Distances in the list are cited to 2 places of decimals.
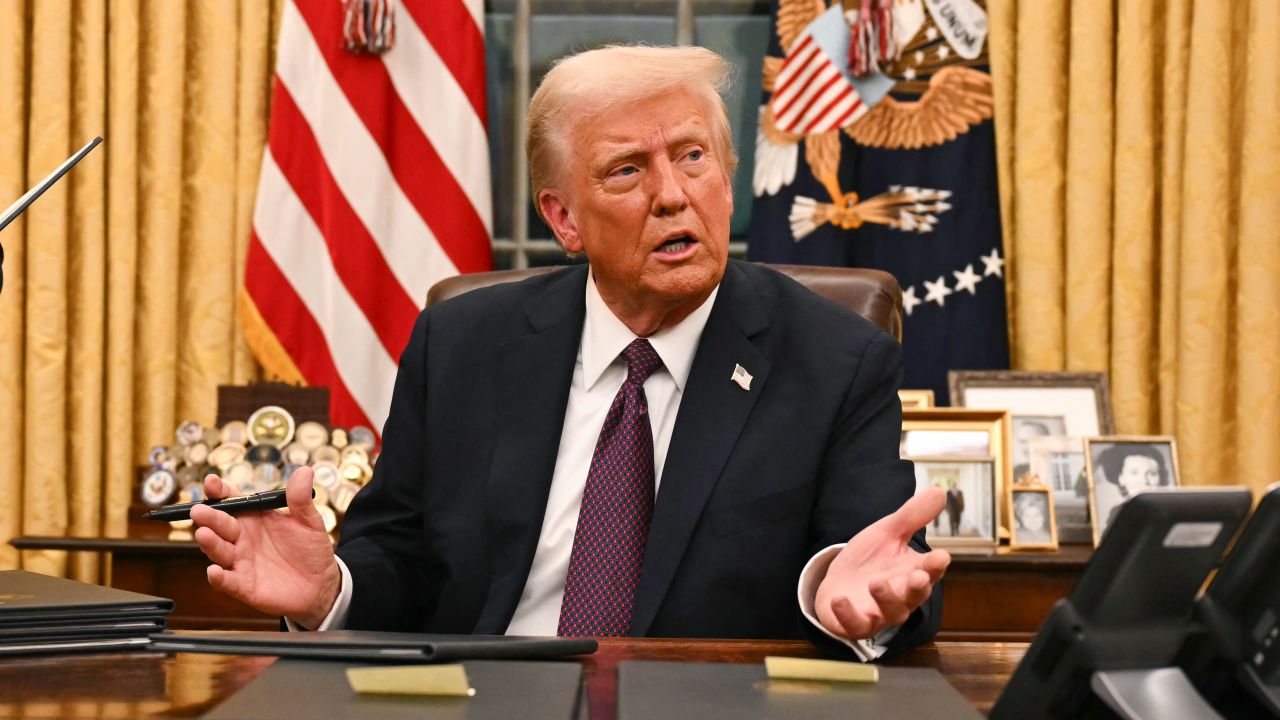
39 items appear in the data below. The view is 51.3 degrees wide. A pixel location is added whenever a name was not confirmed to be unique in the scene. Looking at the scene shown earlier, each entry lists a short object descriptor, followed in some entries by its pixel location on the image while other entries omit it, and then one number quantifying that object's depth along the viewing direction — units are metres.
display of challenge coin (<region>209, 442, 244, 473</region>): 2.94
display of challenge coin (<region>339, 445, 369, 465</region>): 2.92
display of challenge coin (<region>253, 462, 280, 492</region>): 2.87
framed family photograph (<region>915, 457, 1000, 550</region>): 2.78
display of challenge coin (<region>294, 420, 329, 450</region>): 2.96
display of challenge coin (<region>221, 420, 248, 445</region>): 2.98
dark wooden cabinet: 2.64
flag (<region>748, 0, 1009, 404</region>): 3.19
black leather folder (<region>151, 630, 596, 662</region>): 1.18
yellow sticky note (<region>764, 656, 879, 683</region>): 1.13
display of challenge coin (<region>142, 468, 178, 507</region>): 2.98
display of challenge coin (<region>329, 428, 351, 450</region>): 2.97
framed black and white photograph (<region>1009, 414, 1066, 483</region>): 2.99
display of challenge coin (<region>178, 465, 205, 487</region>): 3.00
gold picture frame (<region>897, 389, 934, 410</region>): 3.05
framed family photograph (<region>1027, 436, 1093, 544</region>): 2.91
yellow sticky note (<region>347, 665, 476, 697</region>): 1.04
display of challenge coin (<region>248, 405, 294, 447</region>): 2.96
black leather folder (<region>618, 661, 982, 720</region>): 1.01
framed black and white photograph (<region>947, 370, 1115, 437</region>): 3.02
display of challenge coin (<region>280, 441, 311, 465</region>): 2.92
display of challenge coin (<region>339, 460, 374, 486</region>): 2.90
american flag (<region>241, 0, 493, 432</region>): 3.28
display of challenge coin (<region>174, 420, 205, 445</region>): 3.00
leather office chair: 2.27
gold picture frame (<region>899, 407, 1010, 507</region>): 2.90
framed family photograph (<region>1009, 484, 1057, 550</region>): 2.78
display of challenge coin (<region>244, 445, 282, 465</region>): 2.92
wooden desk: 1.06
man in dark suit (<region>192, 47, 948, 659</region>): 1.74
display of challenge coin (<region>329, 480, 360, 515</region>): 2.84
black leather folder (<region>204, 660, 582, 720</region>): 0.98
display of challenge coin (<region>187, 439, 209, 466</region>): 2.98
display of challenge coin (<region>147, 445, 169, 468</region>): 3.03
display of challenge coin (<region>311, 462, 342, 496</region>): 2.88
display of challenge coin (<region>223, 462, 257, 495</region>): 2.85
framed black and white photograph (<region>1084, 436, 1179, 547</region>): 2.86
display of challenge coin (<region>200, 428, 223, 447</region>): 3.00
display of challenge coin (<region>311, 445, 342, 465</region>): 2.93
